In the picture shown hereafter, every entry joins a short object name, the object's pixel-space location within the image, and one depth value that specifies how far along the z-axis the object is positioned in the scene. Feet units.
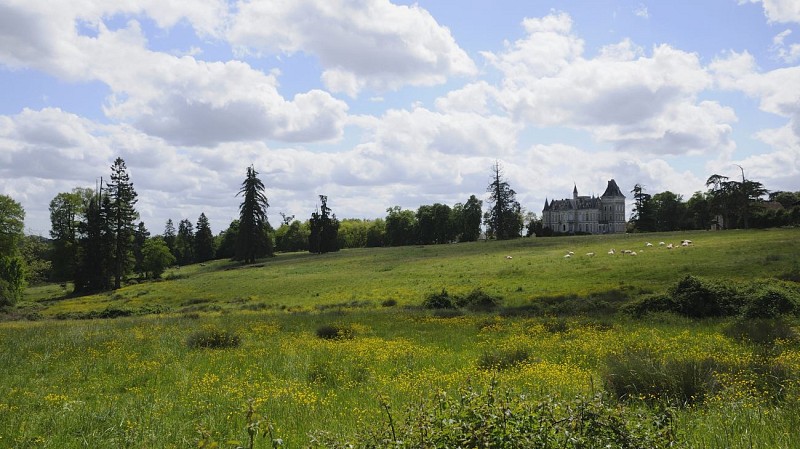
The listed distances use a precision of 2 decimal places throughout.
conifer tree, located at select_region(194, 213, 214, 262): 426.92
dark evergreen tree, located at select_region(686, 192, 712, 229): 362.43
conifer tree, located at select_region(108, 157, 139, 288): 237.25
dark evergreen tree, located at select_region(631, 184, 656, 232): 383.86
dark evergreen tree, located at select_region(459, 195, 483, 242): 420.36
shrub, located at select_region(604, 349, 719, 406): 27.99
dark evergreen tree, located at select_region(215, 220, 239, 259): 410.93
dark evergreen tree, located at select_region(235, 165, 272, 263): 296.10
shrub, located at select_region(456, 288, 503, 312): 102.63
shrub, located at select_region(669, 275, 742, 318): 68.28
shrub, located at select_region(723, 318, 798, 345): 45.01
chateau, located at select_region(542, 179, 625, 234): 606.14
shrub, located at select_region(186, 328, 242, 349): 56.08
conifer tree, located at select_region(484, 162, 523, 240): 353.10
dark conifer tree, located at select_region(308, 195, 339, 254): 348.38
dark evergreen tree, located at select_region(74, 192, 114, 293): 232.32
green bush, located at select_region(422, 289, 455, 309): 105.70
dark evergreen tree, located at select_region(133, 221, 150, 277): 303.07
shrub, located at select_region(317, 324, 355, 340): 61.98
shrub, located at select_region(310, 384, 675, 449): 15.38
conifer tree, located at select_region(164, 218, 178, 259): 474.41
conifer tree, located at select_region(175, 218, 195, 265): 445.37
